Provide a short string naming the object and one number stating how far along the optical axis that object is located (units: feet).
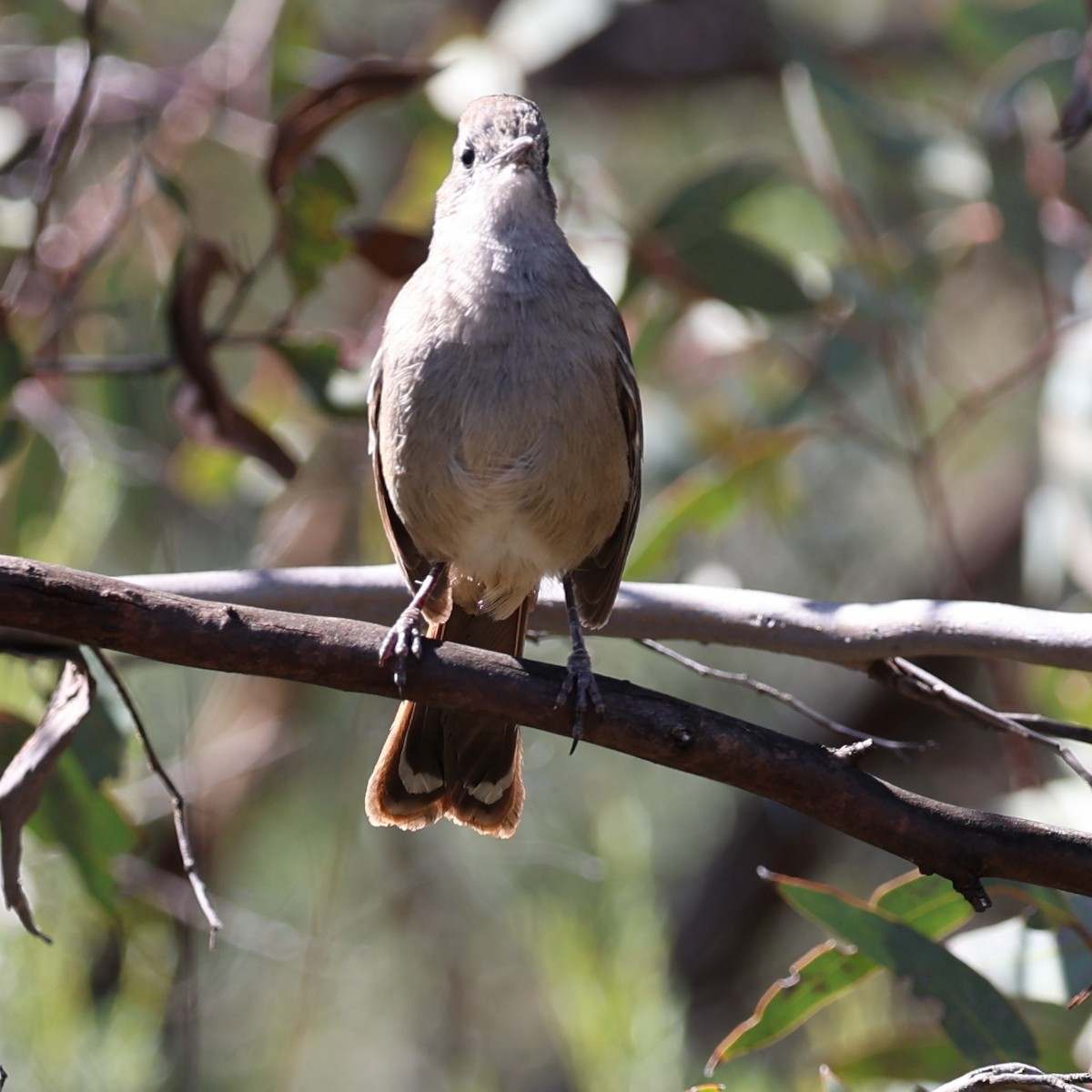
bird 20.83
